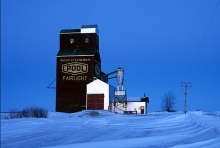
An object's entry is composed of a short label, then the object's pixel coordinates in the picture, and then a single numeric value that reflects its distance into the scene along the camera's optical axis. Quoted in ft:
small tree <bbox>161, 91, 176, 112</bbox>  256.52
